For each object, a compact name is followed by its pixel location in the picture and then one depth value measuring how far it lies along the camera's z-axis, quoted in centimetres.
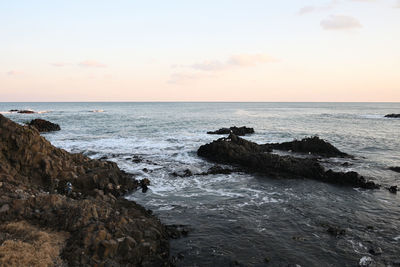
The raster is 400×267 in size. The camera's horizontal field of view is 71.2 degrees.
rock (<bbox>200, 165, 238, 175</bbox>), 2436
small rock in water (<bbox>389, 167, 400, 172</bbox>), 2559
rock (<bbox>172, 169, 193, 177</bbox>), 2349
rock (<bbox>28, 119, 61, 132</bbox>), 5359
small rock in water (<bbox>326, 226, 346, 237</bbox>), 1347
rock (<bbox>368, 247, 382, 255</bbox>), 1188
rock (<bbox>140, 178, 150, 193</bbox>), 1955
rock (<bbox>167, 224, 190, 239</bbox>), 1302
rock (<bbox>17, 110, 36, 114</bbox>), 11062
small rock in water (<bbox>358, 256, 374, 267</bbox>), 1114
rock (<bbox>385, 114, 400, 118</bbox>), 9750
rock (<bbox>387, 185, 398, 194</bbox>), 1980
